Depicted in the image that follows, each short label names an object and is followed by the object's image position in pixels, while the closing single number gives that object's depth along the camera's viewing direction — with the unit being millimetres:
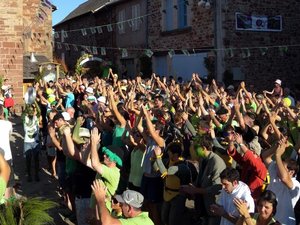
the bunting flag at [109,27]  29553
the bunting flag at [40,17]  26688
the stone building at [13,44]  22047
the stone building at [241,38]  20484
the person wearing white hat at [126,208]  4180
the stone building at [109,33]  27344
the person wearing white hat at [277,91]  11598
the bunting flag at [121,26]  29100
